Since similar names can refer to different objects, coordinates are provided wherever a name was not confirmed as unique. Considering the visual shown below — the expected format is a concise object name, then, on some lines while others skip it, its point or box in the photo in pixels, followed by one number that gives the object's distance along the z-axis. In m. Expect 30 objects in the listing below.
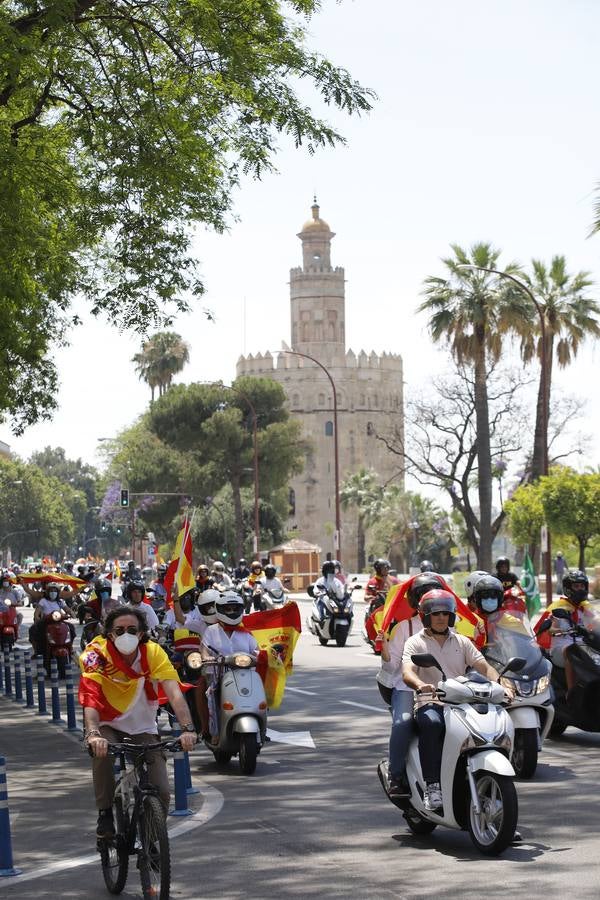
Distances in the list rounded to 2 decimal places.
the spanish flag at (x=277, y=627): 14.67
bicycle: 7.50
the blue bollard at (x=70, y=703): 17.08
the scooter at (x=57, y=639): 25.03
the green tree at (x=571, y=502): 44.78
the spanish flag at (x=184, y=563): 17.64
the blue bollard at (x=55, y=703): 18.61
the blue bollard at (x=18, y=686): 21.95
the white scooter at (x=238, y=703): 12.80
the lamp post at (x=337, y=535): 57.38
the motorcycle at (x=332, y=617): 30.92
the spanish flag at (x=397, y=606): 10.90
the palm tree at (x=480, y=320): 44.53
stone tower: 141.75
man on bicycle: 8.28
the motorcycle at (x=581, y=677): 13.62
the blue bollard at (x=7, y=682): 23.56
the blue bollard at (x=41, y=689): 19.52
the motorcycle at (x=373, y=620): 16.98
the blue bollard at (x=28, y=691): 21.12
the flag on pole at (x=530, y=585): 34.87
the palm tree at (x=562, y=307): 44.41
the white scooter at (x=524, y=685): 12.09
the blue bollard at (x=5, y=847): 8.74
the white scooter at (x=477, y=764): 8.46
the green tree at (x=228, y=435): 90.06
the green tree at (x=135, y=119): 18.22
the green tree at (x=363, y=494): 113.06
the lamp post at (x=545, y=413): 36.56
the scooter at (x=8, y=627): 31.77
